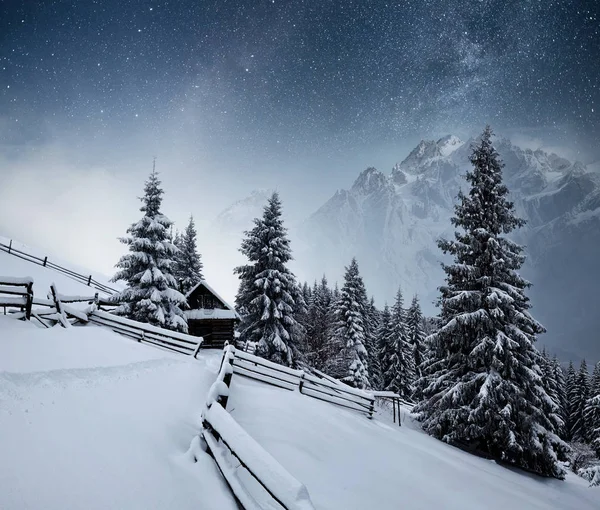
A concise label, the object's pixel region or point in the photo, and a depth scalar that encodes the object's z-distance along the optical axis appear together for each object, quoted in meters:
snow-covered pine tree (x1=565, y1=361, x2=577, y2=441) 48.31
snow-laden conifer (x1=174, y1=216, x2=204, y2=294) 31.69
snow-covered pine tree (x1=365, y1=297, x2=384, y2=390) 31.46
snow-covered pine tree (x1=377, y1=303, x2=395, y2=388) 35.06
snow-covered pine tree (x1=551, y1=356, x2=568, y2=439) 47.16
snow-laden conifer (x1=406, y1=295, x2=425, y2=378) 37.38
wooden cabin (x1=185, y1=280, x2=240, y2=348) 24.91
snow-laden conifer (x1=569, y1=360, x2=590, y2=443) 45.56
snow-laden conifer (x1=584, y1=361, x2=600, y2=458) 36.54
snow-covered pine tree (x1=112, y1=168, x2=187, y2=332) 19.02
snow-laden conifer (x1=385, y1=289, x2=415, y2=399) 34.28
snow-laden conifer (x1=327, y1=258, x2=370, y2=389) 26.89
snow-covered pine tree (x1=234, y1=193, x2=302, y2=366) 21.02
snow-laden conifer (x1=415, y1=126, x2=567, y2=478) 12.73
